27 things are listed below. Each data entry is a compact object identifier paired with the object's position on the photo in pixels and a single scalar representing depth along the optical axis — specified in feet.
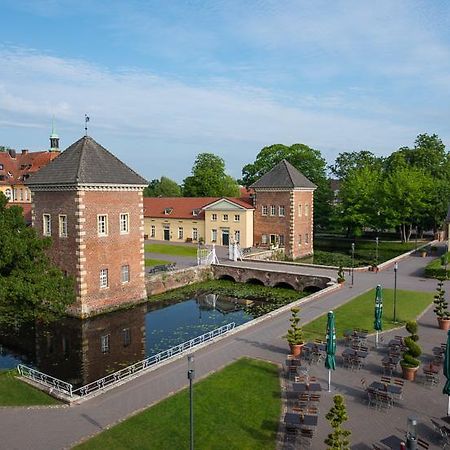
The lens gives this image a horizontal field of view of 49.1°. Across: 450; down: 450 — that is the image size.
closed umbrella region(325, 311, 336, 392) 59.36
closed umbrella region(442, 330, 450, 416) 51.76
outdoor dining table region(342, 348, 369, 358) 66.33
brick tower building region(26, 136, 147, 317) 101.50
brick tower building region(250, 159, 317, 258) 177.17
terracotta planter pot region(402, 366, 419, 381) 61.52
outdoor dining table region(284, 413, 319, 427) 47.62
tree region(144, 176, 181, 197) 365.40
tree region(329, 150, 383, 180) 290.15
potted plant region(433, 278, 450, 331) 82.79
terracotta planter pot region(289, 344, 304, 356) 70.53
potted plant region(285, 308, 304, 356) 70.54
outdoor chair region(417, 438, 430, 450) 44.27
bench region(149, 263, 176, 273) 130.52
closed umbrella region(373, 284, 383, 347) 73.67
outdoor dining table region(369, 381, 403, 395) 54.64
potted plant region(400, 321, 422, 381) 61.57
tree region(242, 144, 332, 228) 232.32
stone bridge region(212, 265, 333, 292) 127.03
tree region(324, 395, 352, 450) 40.30
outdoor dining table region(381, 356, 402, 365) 63.82
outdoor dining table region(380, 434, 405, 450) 44.19
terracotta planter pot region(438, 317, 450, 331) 82.69
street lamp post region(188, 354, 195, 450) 42.15
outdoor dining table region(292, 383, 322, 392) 56.49
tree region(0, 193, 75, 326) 86.17
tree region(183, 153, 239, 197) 264.72
